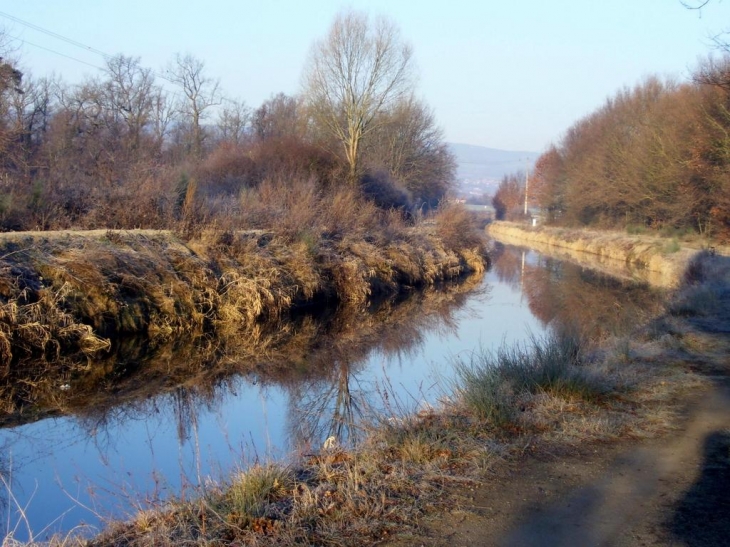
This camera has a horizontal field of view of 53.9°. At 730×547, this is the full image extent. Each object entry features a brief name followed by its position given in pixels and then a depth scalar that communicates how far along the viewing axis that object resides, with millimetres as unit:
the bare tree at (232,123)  49719
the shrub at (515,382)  6762
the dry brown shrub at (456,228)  30938
